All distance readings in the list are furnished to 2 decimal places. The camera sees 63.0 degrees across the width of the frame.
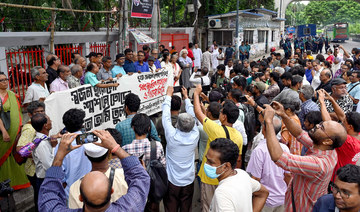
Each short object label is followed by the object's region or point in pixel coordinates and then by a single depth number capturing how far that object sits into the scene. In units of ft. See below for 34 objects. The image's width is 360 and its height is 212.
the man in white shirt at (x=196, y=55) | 43.68
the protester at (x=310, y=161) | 8.47
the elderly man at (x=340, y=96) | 17.11
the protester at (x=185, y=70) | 33.21
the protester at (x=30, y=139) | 11.58
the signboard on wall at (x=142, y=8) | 32.70
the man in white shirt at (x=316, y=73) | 24.88
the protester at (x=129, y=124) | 12.22
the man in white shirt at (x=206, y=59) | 45.29
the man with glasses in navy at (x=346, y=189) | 7.00
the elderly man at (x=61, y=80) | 16.78
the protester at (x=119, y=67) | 21.41
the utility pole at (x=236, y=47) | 54.08
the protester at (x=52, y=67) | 18.88
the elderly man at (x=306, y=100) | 16.24
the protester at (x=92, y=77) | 17.33
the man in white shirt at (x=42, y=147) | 10.19
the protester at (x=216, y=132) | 11.22
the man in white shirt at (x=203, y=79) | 22.73
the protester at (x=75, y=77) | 17.42
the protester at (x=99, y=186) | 6.08
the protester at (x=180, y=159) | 11.44
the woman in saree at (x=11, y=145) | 13.93
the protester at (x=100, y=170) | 7.61
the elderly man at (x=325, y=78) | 21.59
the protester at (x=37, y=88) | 15.33
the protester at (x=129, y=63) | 23.82
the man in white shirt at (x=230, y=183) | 7.23
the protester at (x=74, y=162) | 9.60
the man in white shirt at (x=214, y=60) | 47.20
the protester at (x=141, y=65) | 24.11
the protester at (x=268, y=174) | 10.28
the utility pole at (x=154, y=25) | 34.96
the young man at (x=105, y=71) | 20.26
